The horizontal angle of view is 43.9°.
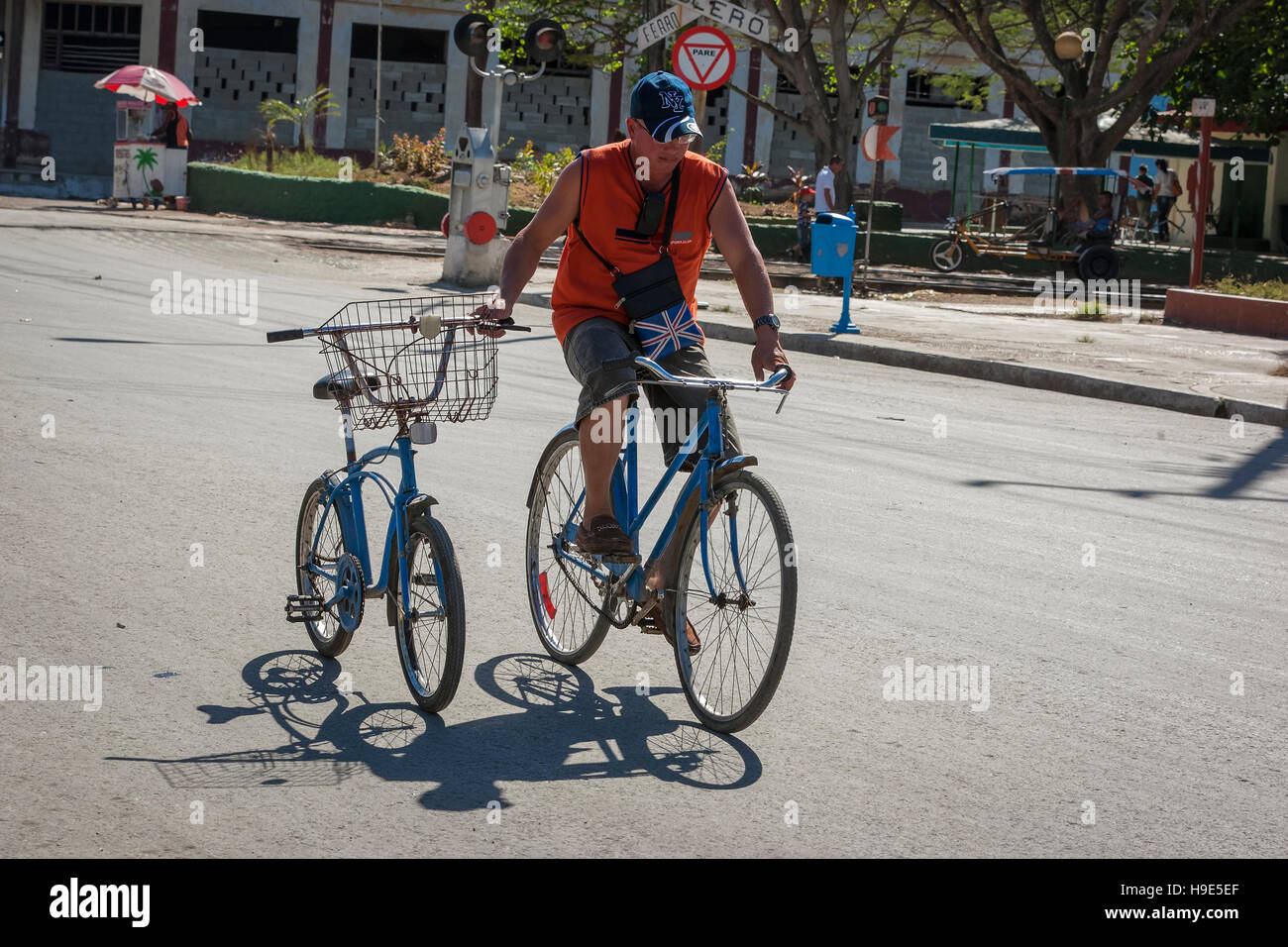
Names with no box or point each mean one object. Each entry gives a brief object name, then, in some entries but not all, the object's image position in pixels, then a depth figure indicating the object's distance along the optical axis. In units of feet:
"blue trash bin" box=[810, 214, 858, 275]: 54.13
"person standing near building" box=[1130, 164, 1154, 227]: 127.89
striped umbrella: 105.29
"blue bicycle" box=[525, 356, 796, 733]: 15.02
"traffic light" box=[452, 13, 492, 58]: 66.85
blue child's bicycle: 15.25
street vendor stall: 103.04
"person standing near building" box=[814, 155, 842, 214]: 86.22
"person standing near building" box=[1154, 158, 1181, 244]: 128.06
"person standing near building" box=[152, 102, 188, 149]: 102.06
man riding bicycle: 16.22
